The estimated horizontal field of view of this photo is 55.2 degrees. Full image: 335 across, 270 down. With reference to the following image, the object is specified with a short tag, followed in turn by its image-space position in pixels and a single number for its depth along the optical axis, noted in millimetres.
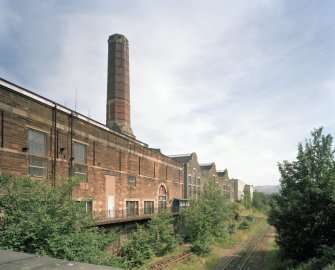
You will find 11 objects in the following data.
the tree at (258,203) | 85312
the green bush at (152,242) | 23281
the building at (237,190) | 87125
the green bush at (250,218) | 55941
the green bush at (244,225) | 48131
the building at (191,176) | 47875
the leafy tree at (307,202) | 18891
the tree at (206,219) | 28520
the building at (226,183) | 73044
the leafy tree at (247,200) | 78381
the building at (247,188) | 84362
